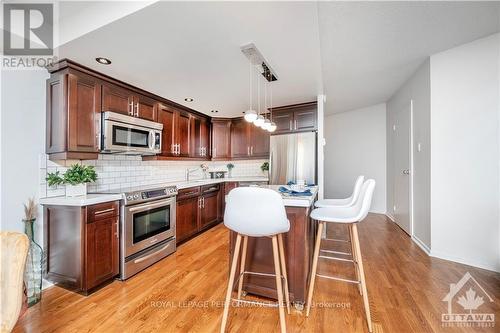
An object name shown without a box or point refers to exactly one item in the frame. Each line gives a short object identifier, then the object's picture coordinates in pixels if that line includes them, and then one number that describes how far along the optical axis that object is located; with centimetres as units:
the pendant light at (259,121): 246
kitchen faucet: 443
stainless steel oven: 231
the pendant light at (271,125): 281
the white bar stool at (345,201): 221
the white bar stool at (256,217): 143
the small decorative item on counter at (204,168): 480
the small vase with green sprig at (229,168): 505
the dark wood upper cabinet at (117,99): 251
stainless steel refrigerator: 371
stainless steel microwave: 243
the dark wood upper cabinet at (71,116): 216
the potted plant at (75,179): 216
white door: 354
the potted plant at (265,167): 466
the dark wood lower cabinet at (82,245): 199
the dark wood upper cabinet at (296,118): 386
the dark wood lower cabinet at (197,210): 326
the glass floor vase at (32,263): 191
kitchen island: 180
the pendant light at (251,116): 229
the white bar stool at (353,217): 162
